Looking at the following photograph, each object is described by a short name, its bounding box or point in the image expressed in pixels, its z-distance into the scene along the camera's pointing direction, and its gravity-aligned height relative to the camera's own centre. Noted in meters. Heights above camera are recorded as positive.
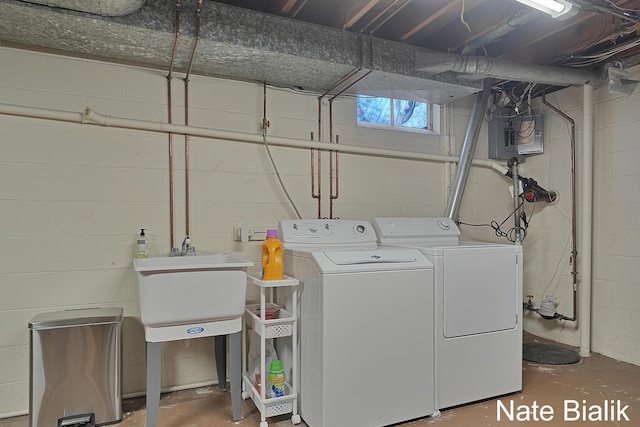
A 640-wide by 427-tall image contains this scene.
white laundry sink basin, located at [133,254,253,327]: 1.92 -0.43
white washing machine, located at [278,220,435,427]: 2.04 -0.70
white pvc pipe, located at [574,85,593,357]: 3.18 -0.10
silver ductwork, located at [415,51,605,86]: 2.73 +0.99
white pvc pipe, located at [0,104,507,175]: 2.31 +0.50
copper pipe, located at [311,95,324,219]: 3.08 +0.23
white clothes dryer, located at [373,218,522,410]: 2.33 -0.69
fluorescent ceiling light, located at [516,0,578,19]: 1.97 +1.01
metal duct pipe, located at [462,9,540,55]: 2.33 +1.14
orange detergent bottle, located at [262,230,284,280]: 2.26 -0.30
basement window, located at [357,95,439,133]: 3.37 +0.81
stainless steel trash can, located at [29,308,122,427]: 2.06 -0.86
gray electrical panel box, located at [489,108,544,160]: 3.66 +0.68
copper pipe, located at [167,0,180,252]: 2.63 +0.32
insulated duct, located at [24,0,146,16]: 1.87 +0.96
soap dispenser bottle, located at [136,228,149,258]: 2.45 -0.26
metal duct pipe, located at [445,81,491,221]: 3.45 +0.50
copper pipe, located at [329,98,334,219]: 3.13 +0.28
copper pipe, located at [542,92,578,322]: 3.37 -0.13
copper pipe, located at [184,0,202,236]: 2.67 +0.33
